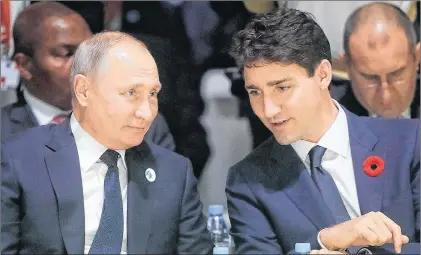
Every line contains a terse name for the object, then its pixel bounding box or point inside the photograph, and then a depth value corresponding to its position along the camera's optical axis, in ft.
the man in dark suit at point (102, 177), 17.37
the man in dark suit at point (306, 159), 17.28
